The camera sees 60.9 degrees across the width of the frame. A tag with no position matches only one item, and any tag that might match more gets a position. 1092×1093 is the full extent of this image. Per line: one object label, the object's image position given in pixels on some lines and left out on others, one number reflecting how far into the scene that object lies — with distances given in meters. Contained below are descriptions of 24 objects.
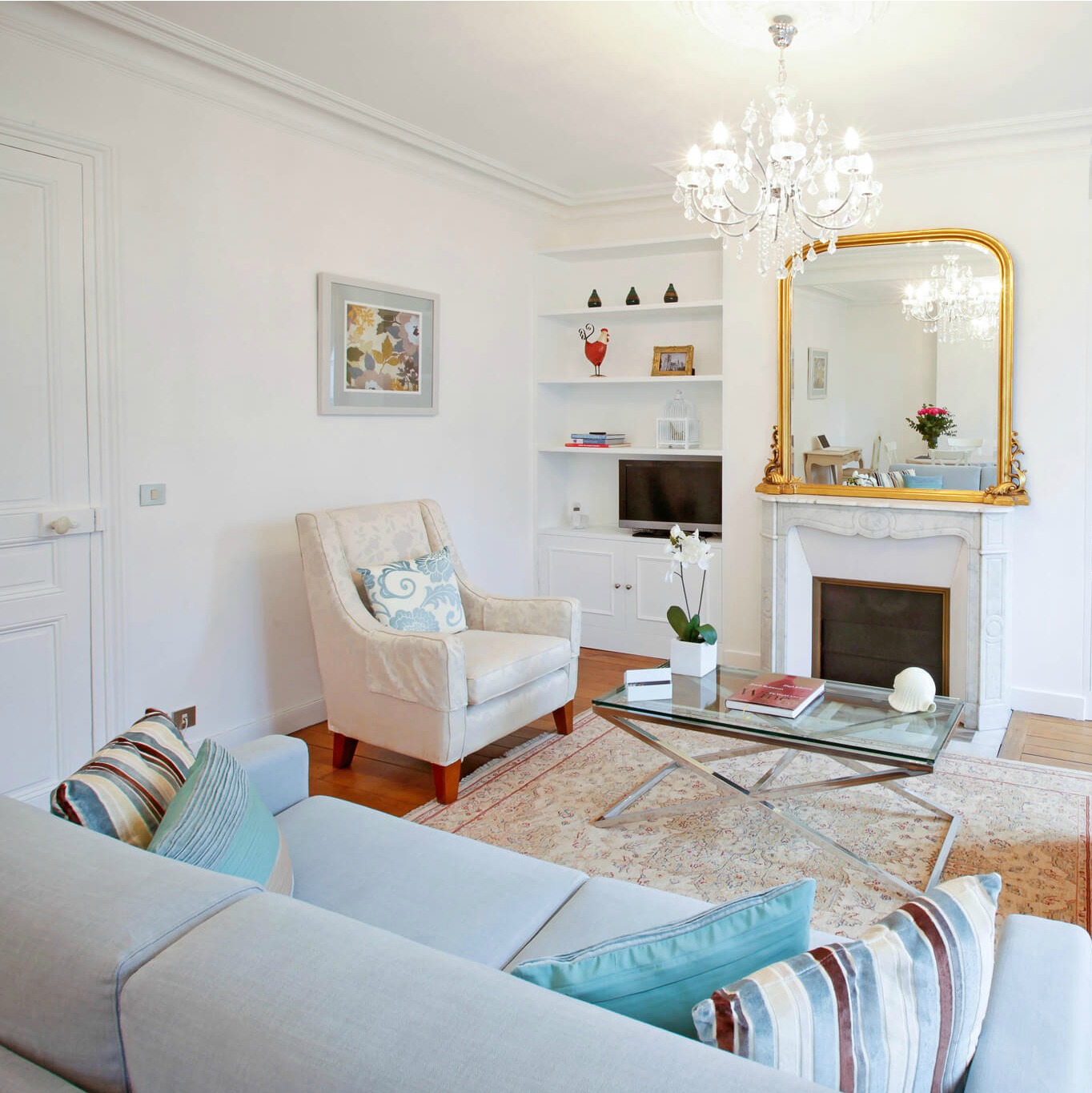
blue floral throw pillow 3.54
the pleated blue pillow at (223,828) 1.40
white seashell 2.84
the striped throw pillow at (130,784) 1.43
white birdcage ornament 5.23
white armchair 3.23
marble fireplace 4.07
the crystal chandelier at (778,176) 2.74
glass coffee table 2.58
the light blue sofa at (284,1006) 0.83
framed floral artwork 4.04
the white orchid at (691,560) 3.23
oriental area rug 2.65
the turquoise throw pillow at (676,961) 1.07
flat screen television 5.17
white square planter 3.23
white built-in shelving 5.27
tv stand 5.31
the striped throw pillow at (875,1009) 0.89
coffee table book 2.86
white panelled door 2.92
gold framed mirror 4.10
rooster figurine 5.48
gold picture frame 5.27
